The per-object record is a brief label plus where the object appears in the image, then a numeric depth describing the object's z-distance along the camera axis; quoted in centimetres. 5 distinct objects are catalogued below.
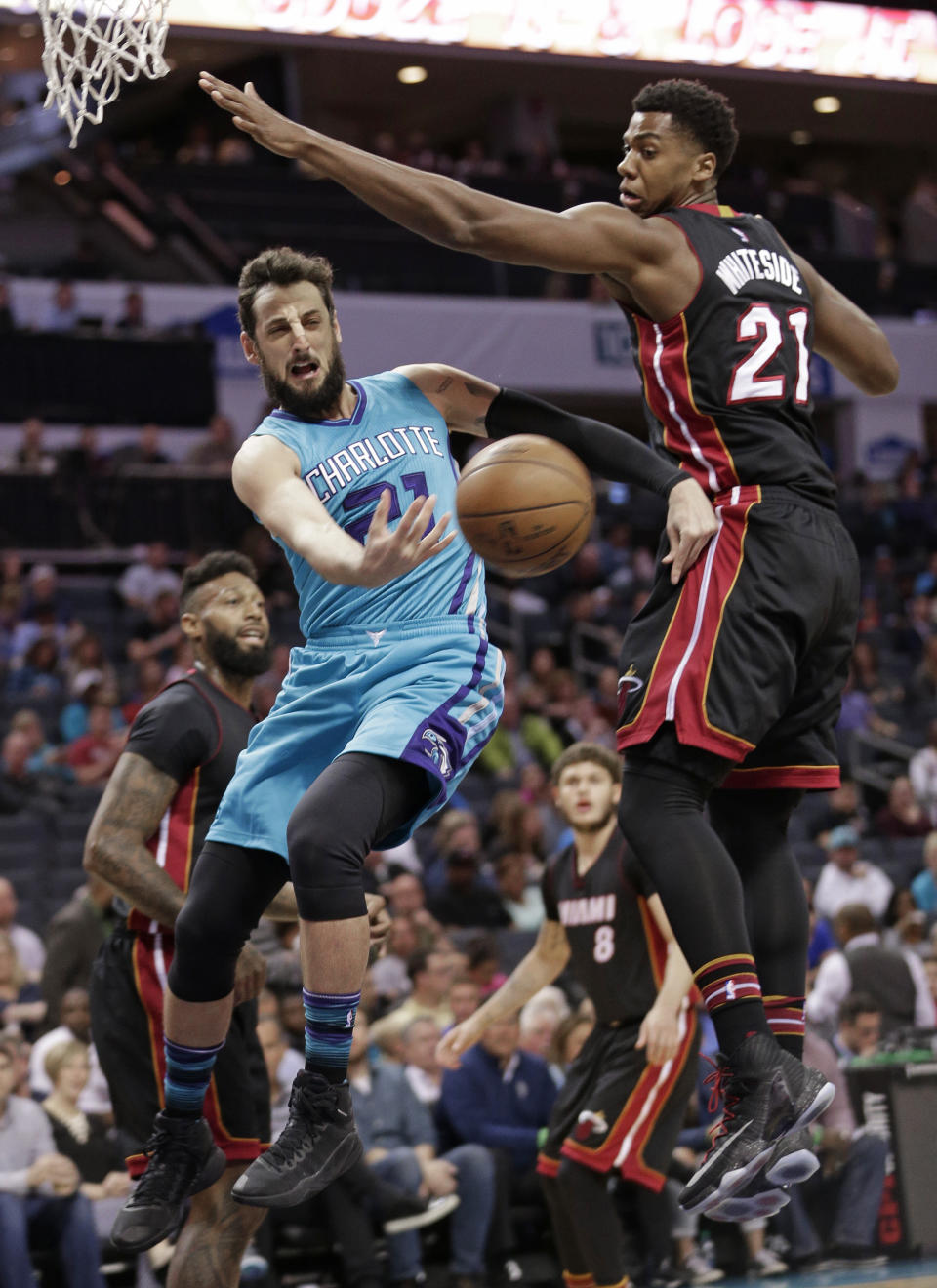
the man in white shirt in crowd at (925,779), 1549
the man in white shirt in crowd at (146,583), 1604
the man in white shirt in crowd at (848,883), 1271
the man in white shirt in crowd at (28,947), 990
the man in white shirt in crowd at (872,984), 1027
